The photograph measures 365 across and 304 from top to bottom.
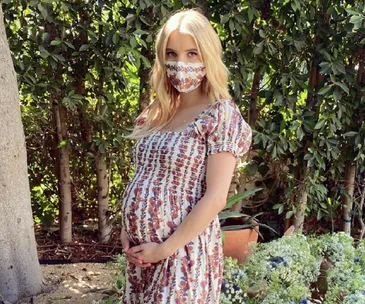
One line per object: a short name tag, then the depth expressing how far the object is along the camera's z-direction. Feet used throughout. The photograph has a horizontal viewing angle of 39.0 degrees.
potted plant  10.58
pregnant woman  5.54
